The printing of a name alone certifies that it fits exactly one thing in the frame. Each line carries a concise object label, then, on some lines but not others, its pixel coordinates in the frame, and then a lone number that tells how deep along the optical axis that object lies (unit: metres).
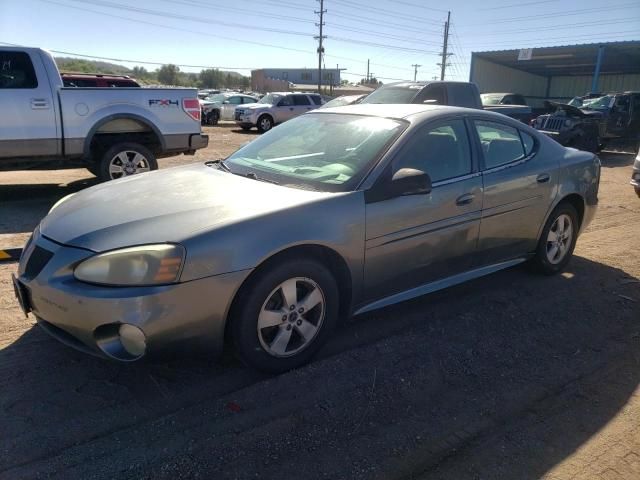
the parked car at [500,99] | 20.60
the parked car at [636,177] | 7.24
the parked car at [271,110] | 20.61
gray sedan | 2.64
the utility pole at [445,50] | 57.98
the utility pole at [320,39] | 57.96
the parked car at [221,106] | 23.89
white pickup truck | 6.86
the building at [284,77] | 76.94
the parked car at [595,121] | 14.90
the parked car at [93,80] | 10.31
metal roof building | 29.41
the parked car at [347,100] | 12.24
